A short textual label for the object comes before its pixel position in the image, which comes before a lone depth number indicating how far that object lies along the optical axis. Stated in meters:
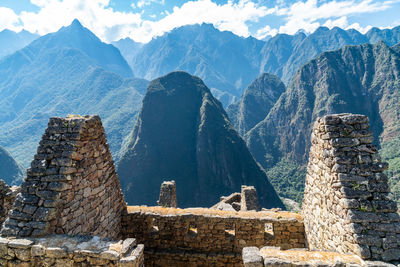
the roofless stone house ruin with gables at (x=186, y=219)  4.04
